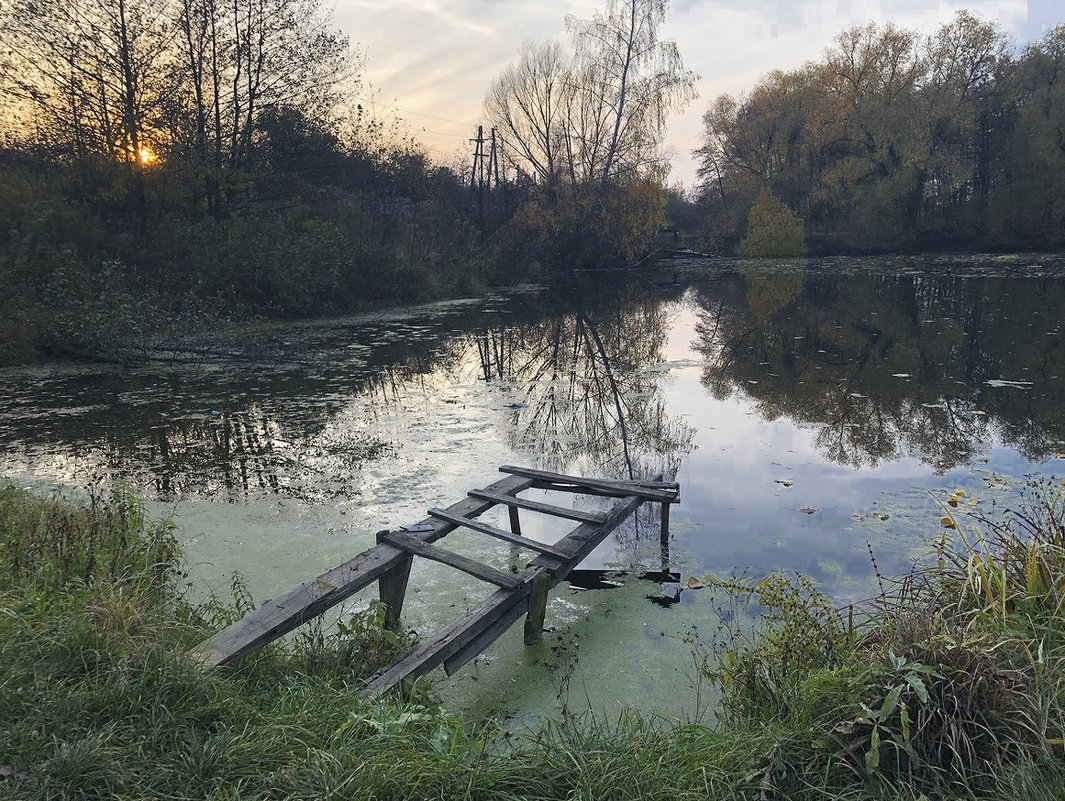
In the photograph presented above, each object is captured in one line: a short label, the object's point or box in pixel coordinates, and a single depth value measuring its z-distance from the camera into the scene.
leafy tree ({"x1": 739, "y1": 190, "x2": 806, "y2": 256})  43.53
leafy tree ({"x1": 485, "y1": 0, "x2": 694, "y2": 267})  30.27
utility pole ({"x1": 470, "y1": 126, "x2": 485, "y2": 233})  32.72
